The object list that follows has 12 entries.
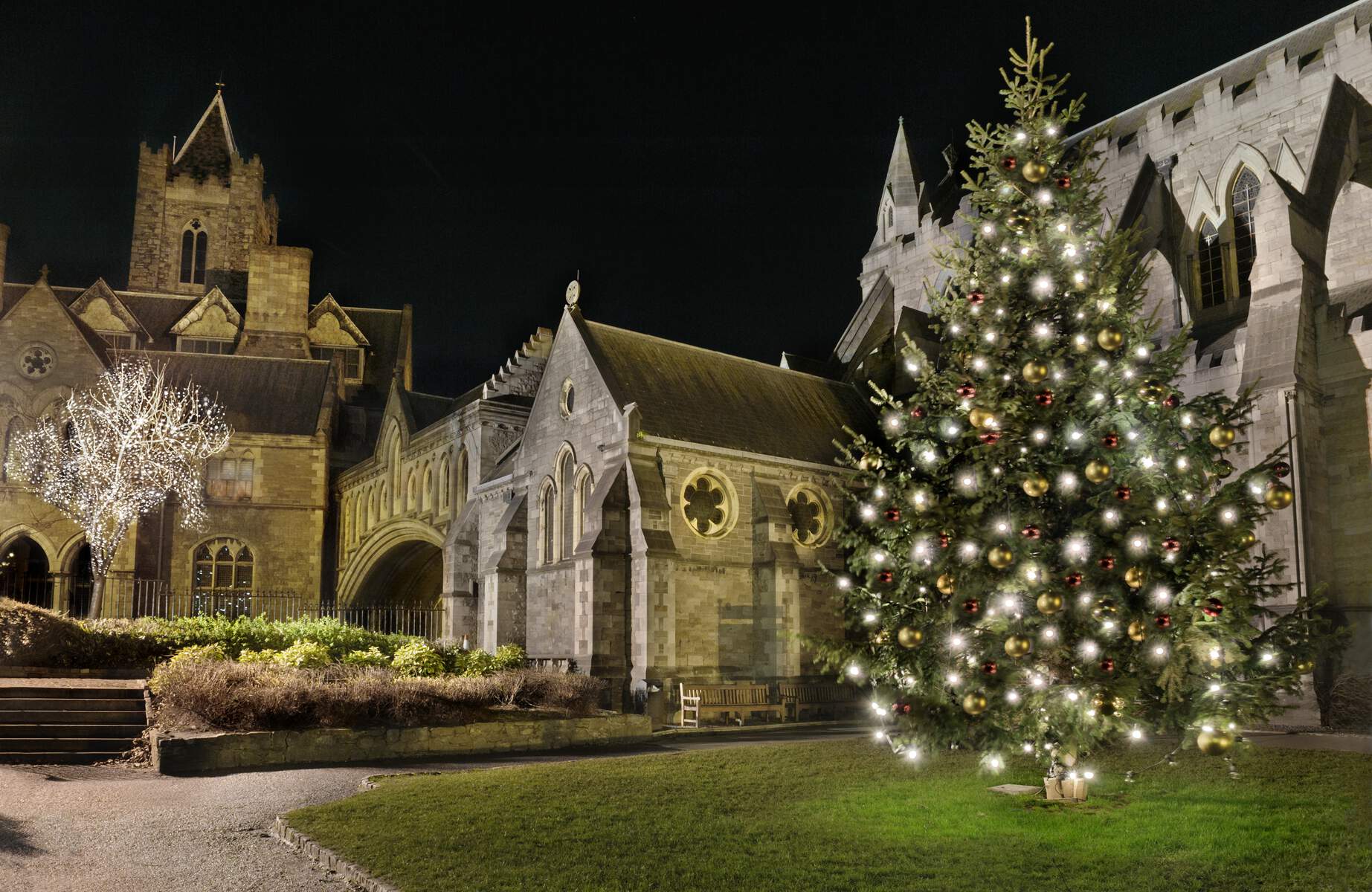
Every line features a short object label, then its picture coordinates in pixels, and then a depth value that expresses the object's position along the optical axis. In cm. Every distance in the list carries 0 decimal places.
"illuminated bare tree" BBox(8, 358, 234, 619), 3011
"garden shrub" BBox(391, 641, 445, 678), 1956
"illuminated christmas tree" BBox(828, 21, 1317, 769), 973
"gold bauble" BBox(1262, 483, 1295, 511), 954
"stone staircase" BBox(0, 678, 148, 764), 1495
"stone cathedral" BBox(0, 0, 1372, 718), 2039
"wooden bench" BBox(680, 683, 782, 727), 2181
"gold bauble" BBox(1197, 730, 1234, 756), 898
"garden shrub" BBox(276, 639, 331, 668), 1914
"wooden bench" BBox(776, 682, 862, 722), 2388
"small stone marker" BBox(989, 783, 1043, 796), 1098
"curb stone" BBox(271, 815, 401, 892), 743
